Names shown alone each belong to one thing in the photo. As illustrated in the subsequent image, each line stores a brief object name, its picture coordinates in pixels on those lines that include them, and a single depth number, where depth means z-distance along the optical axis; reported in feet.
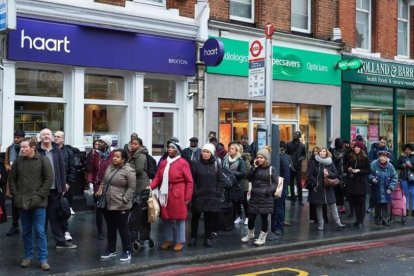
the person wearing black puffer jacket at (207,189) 29.81
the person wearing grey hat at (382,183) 39.01
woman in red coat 28.86
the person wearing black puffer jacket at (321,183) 36.17
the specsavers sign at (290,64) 48.67
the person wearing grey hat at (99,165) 31.09
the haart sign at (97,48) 37.68
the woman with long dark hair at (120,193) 26.16
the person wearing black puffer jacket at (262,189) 30.86
